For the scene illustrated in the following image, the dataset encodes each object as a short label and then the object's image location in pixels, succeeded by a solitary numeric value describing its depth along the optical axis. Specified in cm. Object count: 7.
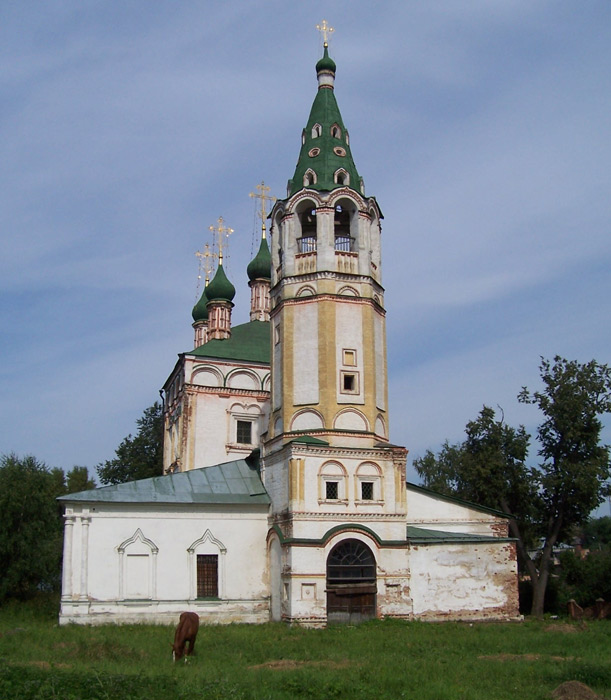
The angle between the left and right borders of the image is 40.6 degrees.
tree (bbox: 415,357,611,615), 2839
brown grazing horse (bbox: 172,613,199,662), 1518
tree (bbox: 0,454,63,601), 2998
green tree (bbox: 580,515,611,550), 7996
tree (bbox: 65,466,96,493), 5739
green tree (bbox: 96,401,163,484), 4516
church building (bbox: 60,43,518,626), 2336
